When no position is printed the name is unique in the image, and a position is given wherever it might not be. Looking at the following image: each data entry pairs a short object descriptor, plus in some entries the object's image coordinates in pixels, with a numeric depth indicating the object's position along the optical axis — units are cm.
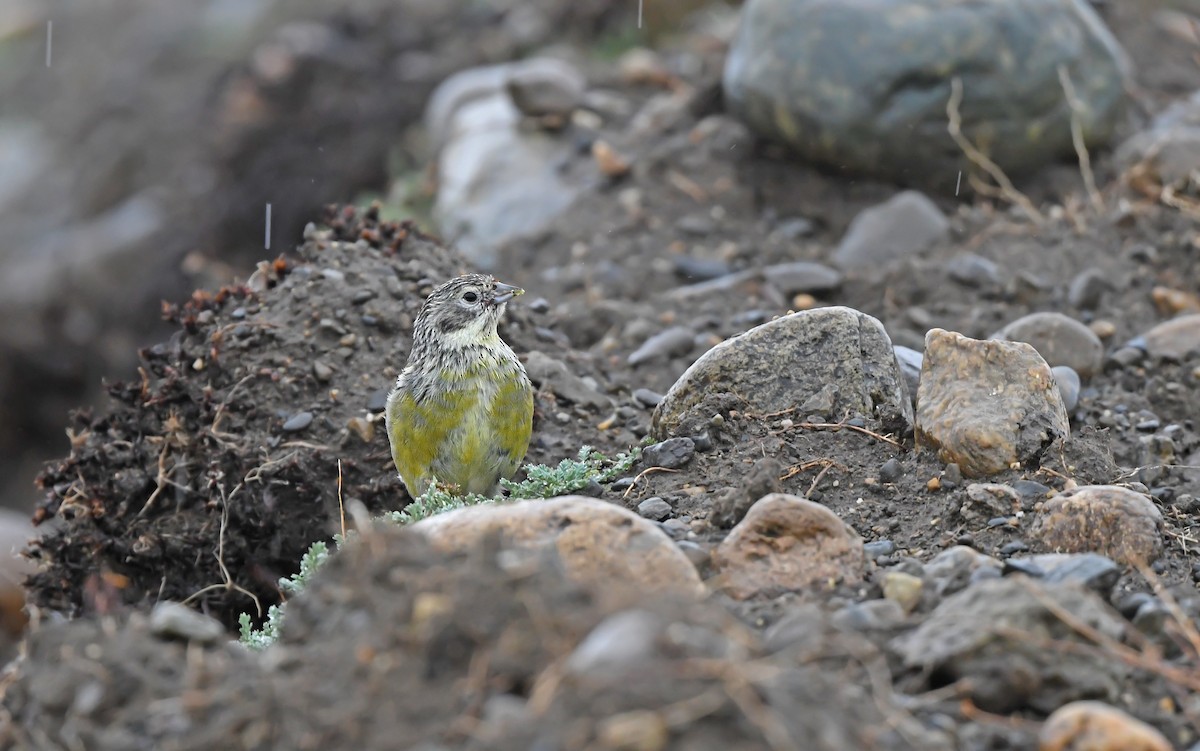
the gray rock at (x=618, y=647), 593
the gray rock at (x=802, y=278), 1833
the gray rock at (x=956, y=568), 887
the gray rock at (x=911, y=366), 1287
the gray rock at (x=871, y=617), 825
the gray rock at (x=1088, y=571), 882
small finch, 1321
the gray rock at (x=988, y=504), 1049
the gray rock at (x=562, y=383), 1492
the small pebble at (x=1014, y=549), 995
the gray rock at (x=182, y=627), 798
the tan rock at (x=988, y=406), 1114
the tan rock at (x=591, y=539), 855
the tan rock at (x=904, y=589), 876
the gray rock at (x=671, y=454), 1205
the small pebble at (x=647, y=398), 1499
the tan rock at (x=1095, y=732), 674
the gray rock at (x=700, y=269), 1970
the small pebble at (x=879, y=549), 1005
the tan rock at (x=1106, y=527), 976
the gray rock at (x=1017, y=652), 749
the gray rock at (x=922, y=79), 1991
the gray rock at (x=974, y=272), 1775
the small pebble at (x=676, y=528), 1022
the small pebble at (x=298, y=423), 1413
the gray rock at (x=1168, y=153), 1937
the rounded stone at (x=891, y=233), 1931
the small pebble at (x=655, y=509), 1109
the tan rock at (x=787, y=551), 924
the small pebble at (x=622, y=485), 1208
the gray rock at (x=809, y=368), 1219
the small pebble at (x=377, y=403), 1454
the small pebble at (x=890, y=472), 1141
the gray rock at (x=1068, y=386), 1377
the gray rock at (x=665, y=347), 1662
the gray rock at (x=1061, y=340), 1501
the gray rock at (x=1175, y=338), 1522
